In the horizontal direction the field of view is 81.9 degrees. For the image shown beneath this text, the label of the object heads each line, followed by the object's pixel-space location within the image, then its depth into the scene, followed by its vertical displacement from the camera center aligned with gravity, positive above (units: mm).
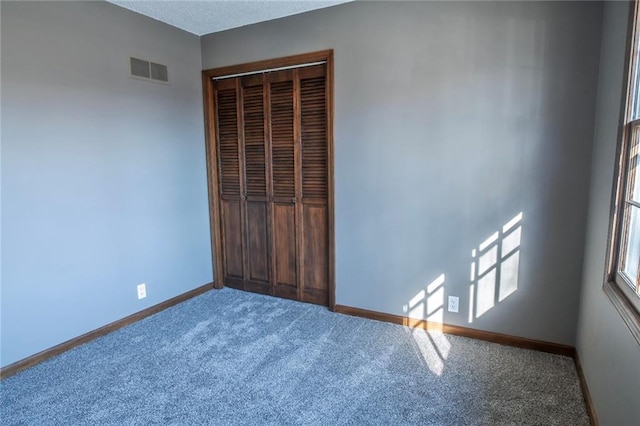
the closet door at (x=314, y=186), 3145 -220
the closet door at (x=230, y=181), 3605 -193
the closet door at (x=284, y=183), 3282 -201
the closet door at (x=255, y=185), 3445 -224
